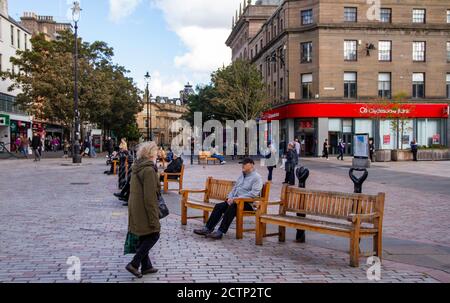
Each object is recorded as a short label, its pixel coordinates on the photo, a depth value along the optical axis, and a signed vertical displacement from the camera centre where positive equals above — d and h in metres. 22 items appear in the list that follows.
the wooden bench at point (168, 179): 14.97 -1.10
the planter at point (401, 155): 37.62 -0.99
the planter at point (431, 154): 38.06 -0.94
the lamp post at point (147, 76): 47.56 +6.27
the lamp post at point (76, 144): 31.54 -0.12
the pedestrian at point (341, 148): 40.39 -0.49
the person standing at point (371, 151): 37.78 -0.69
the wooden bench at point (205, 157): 33.68 -1.01
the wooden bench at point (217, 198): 8.52 -1.07
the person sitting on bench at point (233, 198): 8.45 -0.96
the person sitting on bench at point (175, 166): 15.39 -0.74
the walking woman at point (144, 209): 6.12 -0.82
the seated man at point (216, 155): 33.94 -0.89
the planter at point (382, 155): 37.19 -0.98
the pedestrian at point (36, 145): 34.75 -0.20
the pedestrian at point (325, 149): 43.22 -0.62
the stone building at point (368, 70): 47.62 +6.92
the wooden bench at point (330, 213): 6.78 -1.07
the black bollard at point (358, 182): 8.82 -0.71
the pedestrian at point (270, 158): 20.43 -0.68
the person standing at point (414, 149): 37.38 -0.54
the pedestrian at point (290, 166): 17.97 -0.86
